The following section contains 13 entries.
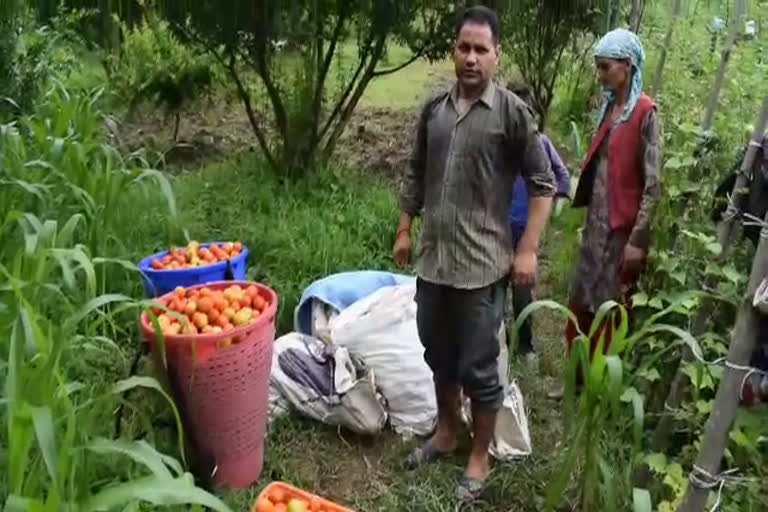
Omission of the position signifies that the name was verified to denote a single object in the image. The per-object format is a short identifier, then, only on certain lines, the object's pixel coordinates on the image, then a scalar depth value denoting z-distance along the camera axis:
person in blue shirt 3.77
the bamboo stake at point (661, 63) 4.39
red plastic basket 2.71
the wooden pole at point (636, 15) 5.65
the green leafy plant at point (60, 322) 1.61
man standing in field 2.73
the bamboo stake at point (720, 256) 2.37
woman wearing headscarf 3.01
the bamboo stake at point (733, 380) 1.85
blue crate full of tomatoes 3.54
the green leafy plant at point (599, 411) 2.16
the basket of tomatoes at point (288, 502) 2.29
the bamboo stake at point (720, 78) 3.05
